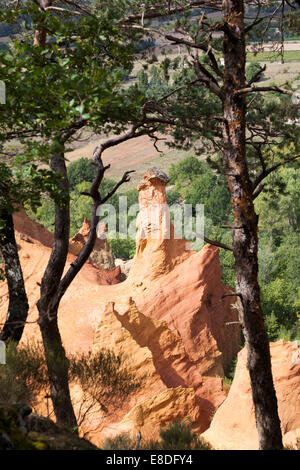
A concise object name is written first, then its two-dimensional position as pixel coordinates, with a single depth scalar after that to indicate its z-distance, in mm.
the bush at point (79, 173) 172250
